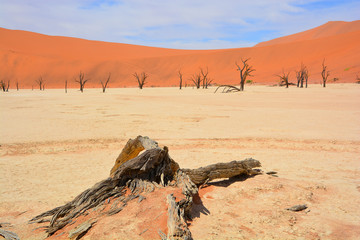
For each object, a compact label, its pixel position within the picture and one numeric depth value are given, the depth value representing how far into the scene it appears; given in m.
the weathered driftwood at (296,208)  3.89
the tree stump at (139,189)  3.22
